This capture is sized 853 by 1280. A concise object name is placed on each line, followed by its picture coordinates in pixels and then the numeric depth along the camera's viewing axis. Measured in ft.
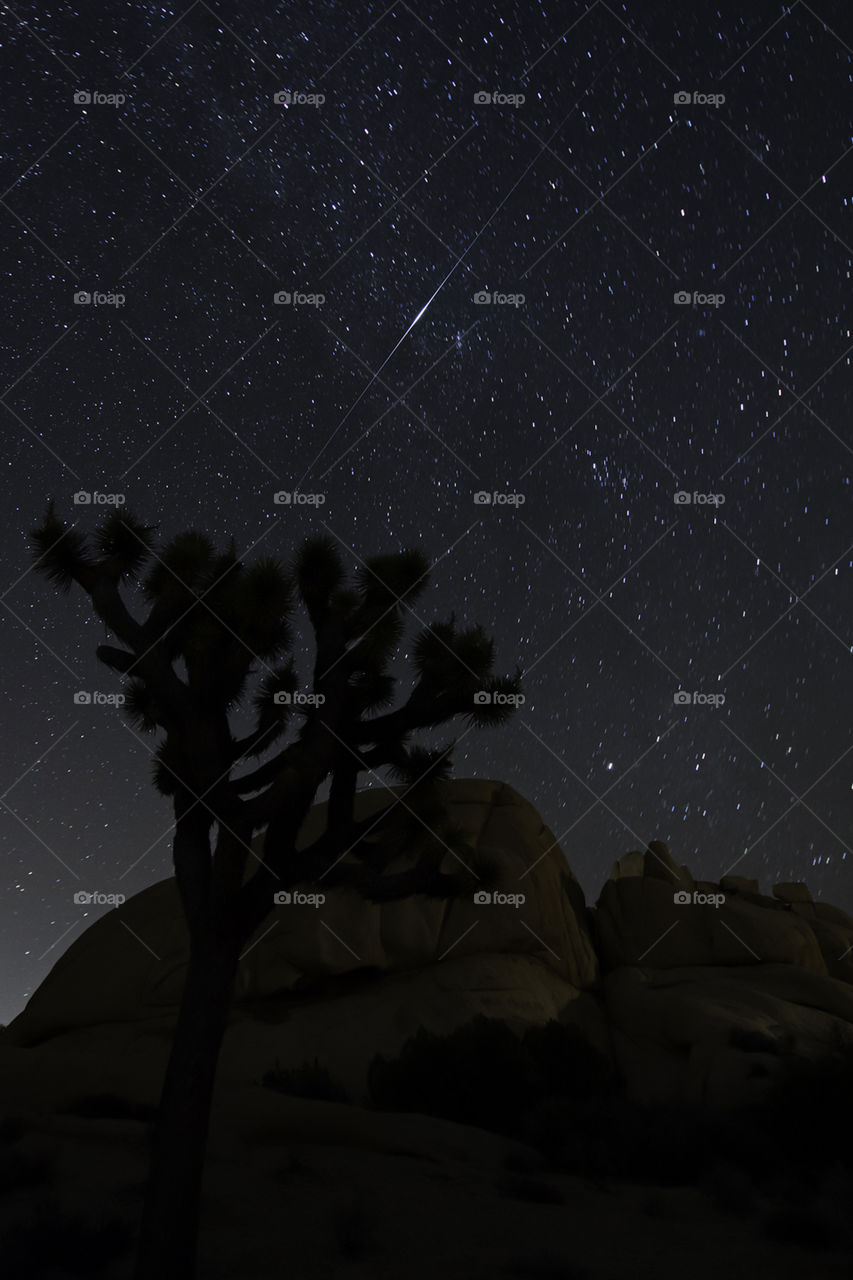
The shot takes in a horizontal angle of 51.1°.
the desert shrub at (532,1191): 31.53
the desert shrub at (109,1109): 42.11
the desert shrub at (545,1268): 22.97
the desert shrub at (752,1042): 52.80
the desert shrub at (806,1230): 28.19
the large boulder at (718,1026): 51.52
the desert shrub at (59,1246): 21.56
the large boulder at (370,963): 62.85
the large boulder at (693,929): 69.41
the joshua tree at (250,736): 21.93
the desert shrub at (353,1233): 24.40
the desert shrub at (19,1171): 29.04
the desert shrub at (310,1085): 50.39
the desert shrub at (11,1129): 34.06
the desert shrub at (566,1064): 51.67
